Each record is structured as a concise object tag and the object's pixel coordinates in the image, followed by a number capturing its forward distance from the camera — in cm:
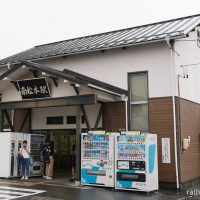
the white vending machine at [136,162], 1105
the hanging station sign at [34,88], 1384
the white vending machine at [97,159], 1185
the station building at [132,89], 1277
